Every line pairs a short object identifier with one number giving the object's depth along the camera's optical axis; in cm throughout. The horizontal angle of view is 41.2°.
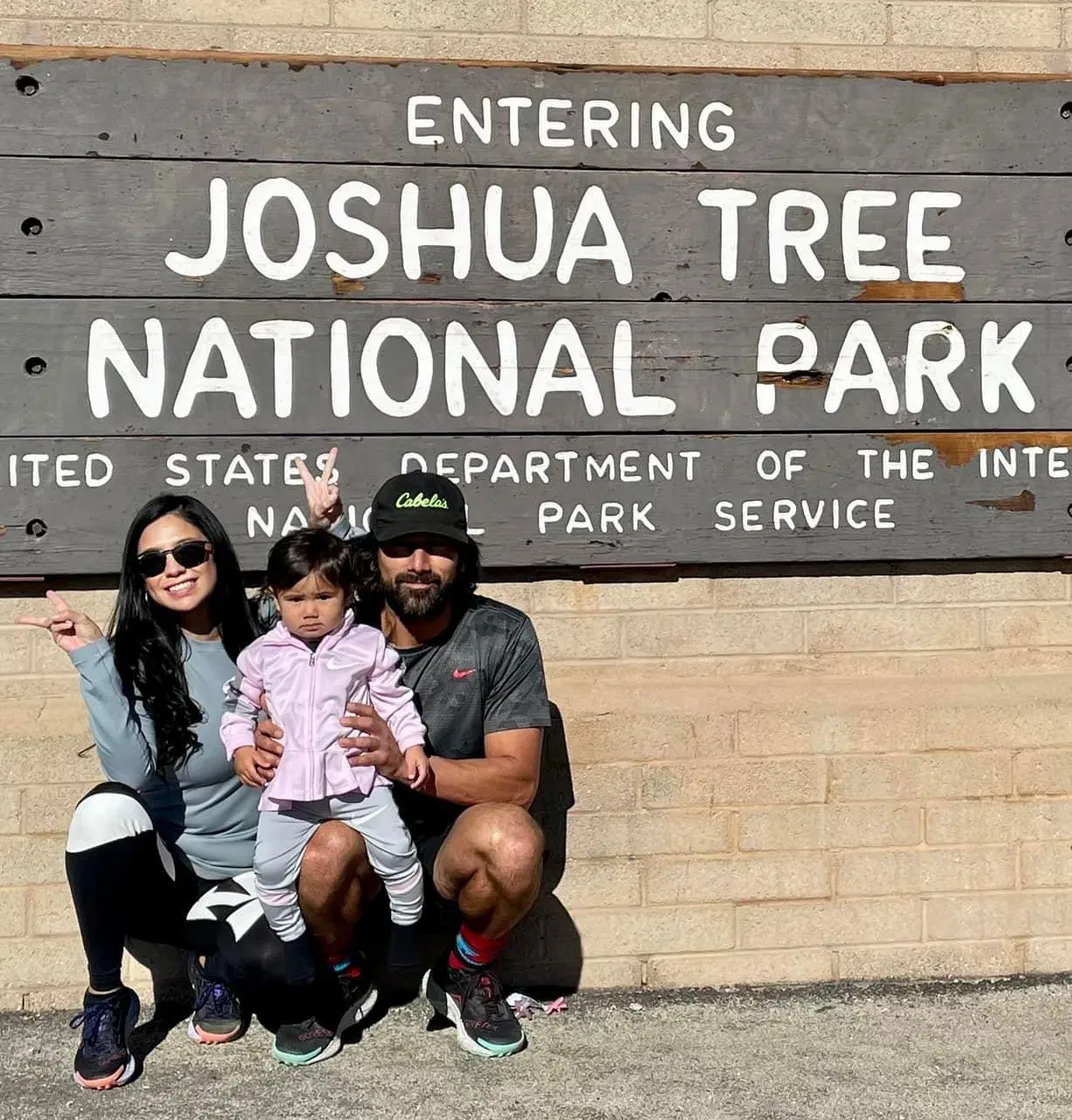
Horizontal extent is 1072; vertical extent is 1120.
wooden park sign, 421
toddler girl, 362
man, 373
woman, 369
